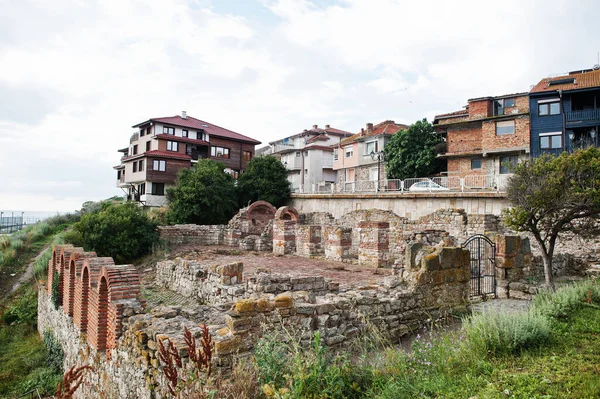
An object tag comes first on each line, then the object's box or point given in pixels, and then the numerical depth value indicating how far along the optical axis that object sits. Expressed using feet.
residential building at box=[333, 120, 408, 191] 128.57
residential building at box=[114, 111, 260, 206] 120.26
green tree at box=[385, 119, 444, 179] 108.27
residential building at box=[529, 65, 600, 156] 90.79
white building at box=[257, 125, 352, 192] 154.81
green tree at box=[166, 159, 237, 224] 93.30
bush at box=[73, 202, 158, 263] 63.57
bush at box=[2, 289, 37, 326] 48.36
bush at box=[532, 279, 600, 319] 20.06
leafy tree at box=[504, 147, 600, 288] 27.40
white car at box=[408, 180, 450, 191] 68.70
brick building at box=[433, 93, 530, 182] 96.68
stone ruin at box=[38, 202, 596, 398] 17.34
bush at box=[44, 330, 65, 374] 34.76
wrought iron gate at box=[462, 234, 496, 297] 29.56
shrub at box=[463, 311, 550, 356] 15.34
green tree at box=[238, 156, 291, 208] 106.22
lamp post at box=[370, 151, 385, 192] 124.60
